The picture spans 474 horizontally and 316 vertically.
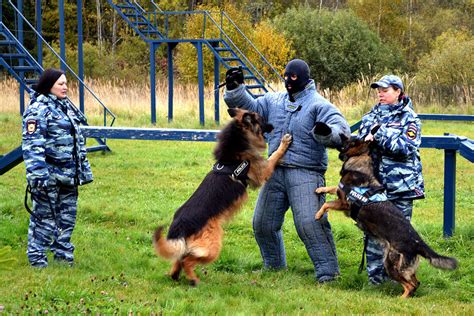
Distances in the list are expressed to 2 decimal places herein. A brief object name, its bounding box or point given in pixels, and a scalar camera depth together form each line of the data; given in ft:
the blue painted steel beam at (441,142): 40.93
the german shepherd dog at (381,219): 32.47
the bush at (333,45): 221.96
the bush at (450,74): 154.07
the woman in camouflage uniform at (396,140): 33.65
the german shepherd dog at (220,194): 33.63
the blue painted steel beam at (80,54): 106.43
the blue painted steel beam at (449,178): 41.88
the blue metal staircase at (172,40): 116.60
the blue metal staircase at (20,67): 86.97
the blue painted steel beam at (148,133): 43.17
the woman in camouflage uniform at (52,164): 36.38
